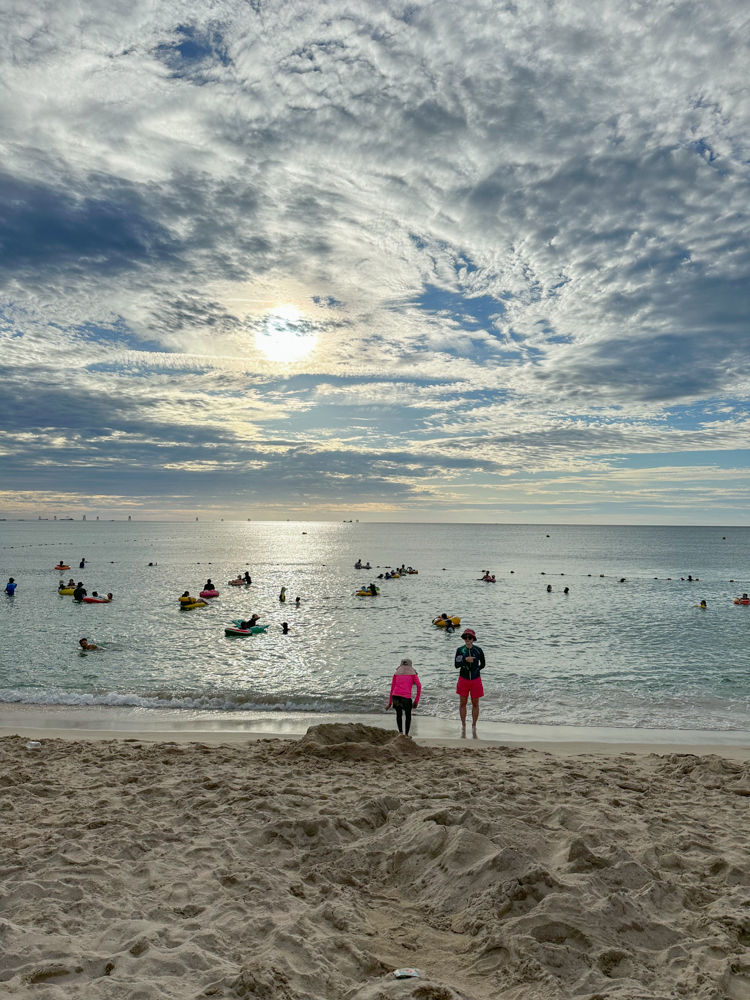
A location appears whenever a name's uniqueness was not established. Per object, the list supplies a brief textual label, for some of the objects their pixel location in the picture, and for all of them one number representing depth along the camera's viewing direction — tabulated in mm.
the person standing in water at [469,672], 14070
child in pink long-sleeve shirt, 13586
